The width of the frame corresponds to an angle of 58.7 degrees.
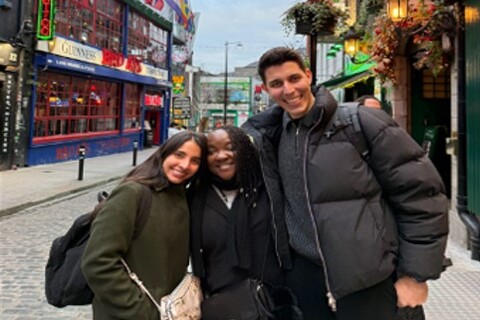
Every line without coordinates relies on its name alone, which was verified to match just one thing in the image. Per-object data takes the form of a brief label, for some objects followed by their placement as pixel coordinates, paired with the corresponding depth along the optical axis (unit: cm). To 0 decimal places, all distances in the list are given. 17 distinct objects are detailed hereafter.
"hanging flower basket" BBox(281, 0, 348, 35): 802
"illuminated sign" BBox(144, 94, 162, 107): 2538
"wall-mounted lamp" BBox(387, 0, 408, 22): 619
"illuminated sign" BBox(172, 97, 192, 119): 2314
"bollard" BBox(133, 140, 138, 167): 1554
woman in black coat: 206
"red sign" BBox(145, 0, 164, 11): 2485
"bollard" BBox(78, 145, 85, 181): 1231
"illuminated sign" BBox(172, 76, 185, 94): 3605
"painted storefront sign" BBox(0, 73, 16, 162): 1339
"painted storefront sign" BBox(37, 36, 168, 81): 1537
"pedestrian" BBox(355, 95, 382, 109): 442
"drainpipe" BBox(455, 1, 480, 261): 529
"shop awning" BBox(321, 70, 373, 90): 992
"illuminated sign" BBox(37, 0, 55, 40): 1402
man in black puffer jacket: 176
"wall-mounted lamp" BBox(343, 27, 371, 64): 959
